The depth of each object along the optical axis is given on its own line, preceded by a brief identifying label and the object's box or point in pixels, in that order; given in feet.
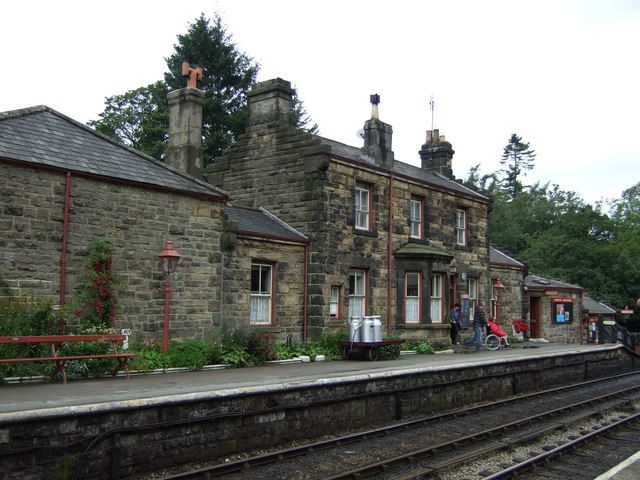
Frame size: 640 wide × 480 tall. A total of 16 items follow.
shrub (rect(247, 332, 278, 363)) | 49.57
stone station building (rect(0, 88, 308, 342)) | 39.78
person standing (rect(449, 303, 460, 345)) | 73.97
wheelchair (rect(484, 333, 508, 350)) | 72.69
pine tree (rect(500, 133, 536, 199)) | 266.77
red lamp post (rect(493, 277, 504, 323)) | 85.72
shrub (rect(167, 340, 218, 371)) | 42.98
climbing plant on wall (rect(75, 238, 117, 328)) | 41.73
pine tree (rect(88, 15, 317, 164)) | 130.41
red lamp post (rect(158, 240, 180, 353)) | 44.73
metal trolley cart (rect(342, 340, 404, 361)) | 54.75
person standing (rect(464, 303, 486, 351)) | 70.85
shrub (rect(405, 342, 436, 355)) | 65.21
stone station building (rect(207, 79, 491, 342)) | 60.59
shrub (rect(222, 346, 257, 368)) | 46.39
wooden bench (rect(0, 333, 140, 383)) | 32.68
